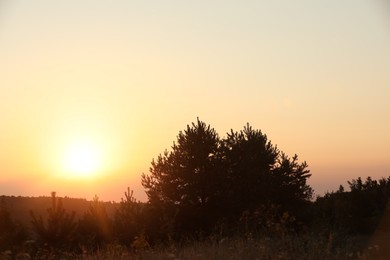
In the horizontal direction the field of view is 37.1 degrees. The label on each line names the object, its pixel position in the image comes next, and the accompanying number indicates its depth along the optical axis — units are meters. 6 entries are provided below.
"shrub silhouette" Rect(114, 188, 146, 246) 21.47
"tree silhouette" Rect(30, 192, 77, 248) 17.48
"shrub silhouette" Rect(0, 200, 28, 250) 19.64
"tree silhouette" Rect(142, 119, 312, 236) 31.08
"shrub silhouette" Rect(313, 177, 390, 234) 30.14
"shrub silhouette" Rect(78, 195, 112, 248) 20.53
